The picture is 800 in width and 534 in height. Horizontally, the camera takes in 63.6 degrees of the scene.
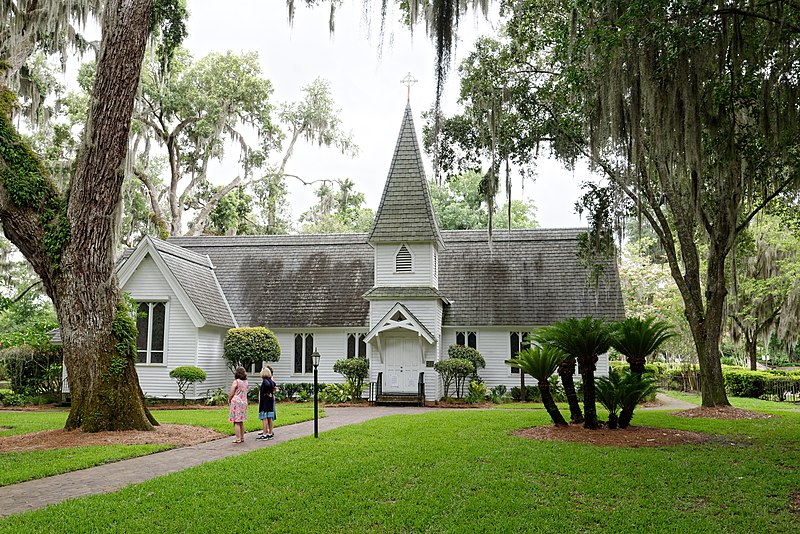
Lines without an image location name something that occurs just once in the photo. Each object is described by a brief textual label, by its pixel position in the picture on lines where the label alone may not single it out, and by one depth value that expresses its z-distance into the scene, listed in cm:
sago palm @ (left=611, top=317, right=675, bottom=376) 1334
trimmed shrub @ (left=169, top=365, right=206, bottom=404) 2142
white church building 2277
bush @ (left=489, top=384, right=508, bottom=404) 2320
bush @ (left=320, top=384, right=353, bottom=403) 2266
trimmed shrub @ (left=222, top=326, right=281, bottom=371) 2258
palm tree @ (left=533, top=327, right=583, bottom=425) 1316
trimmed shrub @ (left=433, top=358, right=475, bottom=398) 2220
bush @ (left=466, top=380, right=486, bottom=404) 2281
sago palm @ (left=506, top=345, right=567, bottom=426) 1325
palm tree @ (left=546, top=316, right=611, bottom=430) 1262
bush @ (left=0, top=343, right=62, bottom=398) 2292
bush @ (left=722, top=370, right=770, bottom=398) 2666
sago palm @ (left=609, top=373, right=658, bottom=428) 1274
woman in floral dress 1206
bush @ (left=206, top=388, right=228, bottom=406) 2212
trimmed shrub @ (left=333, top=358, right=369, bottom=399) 2280
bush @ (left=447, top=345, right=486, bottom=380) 2338
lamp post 1224
